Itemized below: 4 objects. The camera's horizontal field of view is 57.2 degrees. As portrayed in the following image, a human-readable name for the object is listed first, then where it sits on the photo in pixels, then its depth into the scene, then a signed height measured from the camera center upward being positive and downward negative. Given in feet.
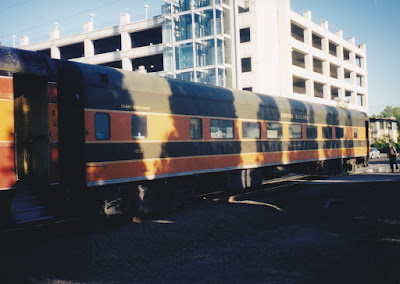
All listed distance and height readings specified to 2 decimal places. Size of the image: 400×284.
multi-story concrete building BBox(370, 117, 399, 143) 301.26 +9.93
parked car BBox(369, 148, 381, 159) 138.71 -4.80
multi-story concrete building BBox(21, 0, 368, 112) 126.62 +39.51
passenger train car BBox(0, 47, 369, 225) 27.58 +1.00
